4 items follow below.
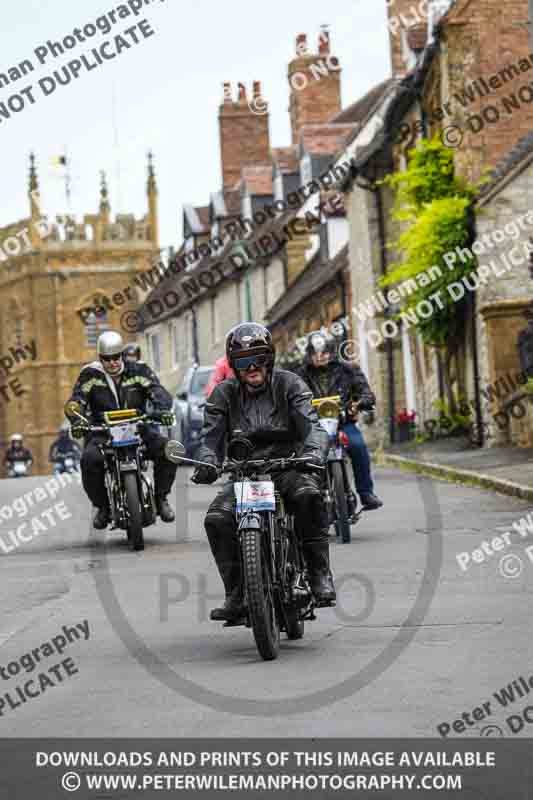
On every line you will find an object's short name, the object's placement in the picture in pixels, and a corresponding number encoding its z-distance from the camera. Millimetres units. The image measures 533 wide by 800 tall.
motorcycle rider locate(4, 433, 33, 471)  45031
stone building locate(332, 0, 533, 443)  28766
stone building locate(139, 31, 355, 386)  51781
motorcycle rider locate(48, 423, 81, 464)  42281
